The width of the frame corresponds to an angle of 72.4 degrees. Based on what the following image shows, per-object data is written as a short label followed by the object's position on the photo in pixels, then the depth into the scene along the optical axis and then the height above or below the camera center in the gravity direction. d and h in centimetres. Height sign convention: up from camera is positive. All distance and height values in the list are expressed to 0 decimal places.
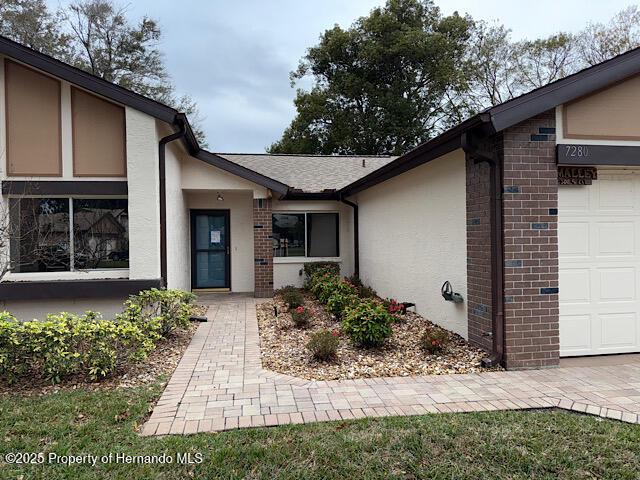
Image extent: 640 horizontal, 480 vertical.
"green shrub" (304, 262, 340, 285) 1181 -74
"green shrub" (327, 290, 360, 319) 801 -113
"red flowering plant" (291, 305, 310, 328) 733 -128
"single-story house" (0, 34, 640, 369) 505 +49
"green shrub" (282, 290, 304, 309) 903 -122
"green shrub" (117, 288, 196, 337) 657 -97
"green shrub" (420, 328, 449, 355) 559 -132
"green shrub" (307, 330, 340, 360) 543 -131
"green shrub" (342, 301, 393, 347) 583 -114
